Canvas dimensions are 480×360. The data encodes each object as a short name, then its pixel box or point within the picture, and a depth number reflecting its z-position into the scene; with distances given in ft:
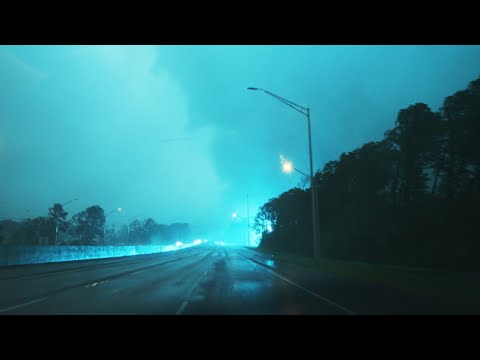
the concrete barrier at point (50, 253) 120.47
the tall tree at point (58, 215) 368.73
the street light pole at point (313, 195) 96.60
